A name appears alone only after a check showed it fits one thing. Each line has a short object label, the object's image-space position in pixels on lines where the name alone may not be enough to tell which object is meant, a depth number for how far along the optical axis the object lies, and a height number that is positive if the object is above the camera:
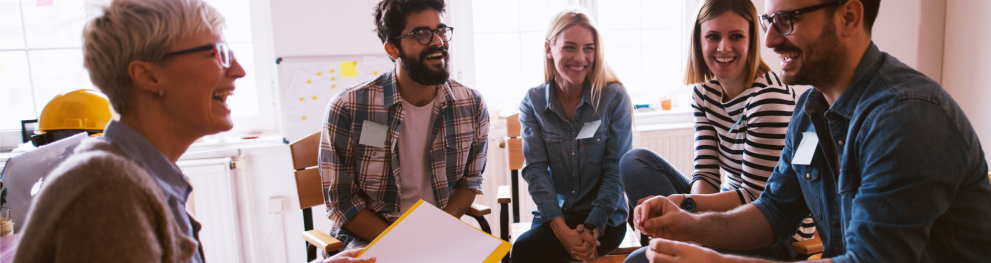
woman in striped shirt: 1.49 -0.17
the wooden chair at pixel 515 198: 1.91 -0.50
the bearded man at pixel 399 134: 1.67 -0.18
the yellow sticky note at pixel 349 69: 2.62 +0.09
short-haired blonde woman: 0.65 -0.08
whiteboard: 2.58 +0.02
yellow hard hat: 1.54 -0.06
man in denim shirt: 0.80 -0.17
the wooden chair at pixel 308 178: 1.84 -0.35
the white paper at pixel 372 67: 2.63 +0.10
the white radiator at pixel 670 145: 2.93 -0.43
